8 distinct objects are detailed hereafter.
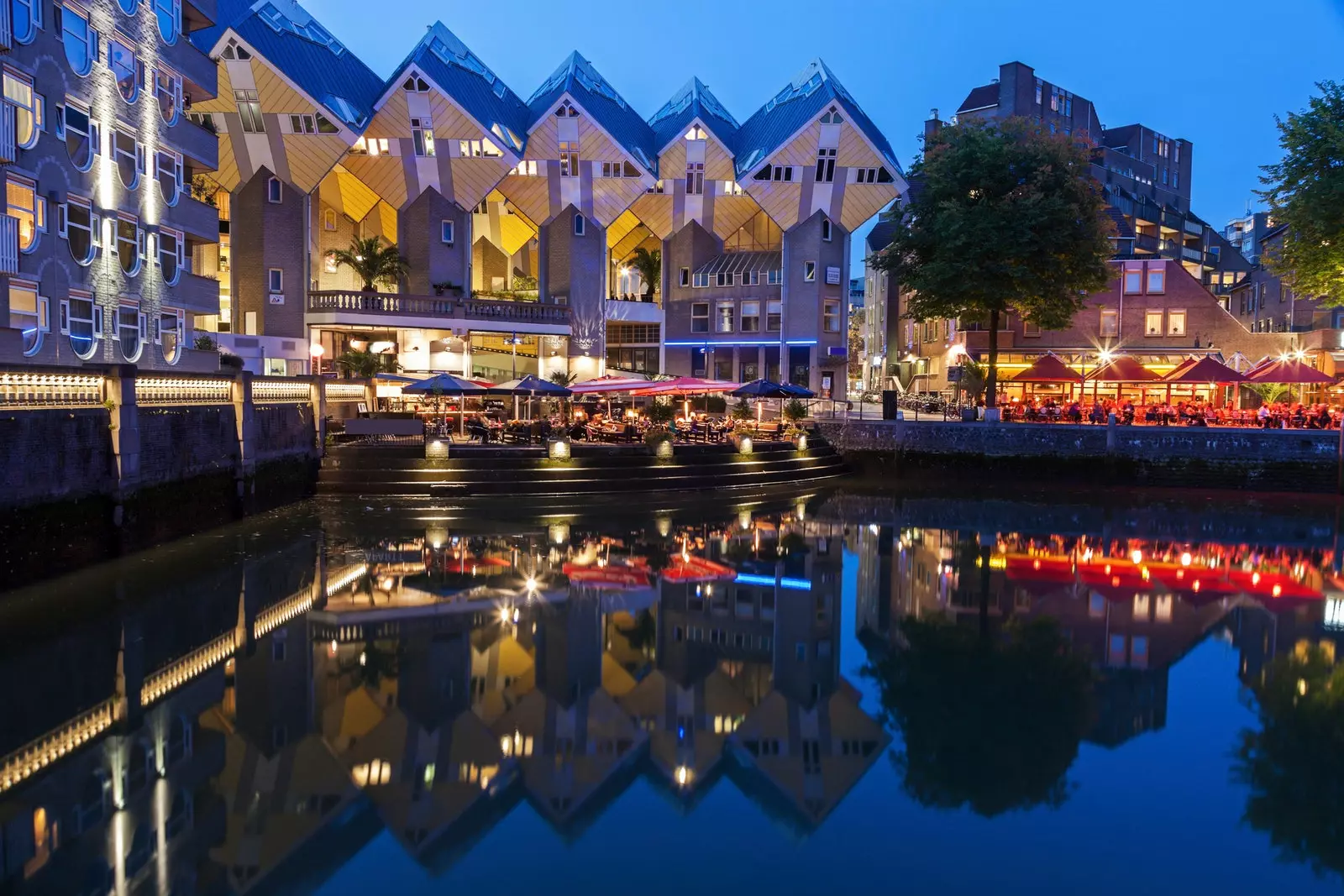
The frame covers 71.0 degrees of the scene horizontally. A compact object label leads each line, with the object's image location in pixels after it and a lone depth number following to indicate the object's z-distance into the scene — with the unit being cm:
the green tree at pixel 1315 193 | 3209
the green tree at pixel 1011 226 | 3769
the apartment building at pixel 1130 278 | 4966
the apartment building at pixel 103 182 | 2052
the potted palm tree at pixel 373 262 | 4425
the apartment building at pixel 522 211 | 4103
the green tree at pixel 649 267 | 5650
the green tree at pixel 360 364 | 3859
